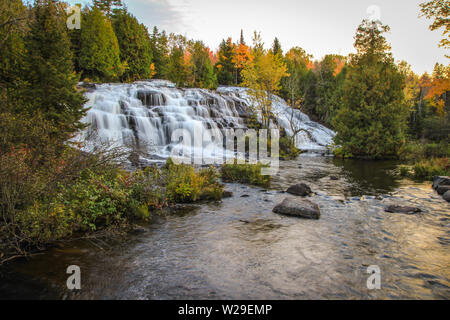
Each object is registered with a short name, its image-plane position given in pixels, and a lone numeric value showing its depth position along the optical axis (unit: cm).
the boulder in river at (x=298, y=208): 819
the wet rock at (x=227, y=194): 1040
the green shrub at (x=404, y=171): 1528
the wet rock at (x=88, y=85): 2289
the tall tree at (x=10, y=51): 960
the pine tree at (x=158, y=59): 4833
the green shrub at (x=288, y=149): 2364
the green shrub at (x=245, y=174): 1291
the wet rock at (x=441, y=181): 1161
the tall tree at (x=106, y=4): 5456
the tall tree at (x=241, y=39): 6328
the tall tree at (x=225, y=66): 5303
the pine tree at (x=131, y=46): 3844
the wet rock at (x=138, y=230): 680
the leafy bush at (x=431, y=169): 1414
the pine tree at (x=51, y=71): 980
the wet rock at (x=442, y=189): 1071
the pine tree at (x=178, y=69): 3581
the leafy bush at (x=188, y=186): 930
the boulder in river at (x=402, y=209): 860
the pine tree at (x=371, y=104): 2315
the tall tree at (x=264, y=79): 2416
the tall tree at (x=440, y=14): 1538
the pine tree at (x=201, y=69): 4281
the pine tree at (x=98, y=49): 3189
